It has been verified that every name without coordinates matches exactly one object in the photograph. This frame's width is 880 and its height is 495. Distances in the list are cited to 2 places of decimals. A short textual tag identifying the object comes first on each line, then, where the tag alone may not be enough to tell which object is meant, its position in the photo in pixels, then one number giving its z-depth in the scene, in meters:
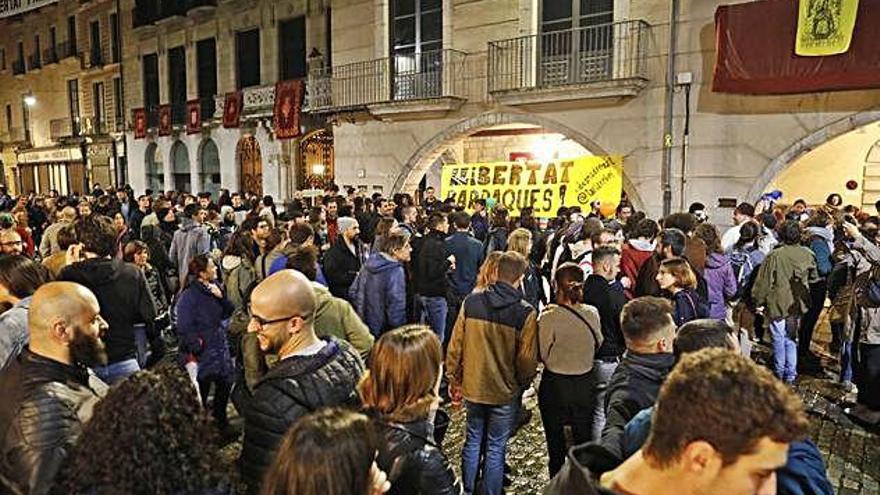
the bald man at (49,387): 2.23
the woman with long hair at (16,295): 3.37
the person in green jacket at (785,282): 6.09
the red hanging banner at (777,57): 9.66
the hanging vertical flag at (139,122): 23.50
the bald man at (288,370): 2.50
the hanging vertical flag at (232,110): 19.31
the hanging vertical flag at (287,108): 17.48
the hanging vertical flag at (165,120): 22.34
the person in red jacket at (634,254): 5.60
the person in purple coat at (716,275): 5.52
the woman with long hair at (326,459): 1.61
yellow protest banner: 11.76
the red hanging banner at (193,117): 21.08
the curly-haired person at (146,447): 1.76
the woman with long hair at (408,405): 2.21
